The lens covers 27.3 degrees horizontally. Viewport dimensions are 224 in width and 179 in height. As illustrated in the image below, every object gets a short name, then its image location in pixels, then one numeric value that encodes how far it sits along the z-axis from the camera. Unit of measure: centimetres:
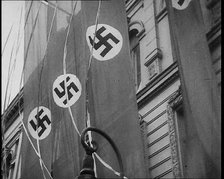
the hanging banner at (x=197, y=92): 812
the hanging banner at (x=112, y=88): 811
